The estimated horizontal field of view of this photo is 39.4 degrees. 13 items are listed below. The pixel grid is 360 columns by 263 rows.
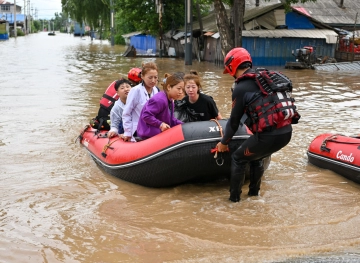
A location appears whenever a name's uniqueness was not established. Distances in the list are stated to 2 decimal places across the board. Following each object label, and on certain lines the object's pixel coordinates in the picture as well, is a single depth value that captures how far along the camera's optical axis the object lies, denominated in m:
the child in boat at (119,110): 6.92
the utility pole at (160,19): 30.09
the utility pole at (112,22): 51.81
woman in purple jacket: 5.63
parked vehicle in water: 23.00
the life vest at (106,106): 7.74
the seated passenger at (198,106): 6.18
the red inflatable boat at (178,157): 5.48
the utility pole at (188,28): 24.22
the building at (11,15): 108.11
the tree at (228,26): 20.64
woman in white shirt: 6.02
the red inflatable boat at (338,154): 6.19
